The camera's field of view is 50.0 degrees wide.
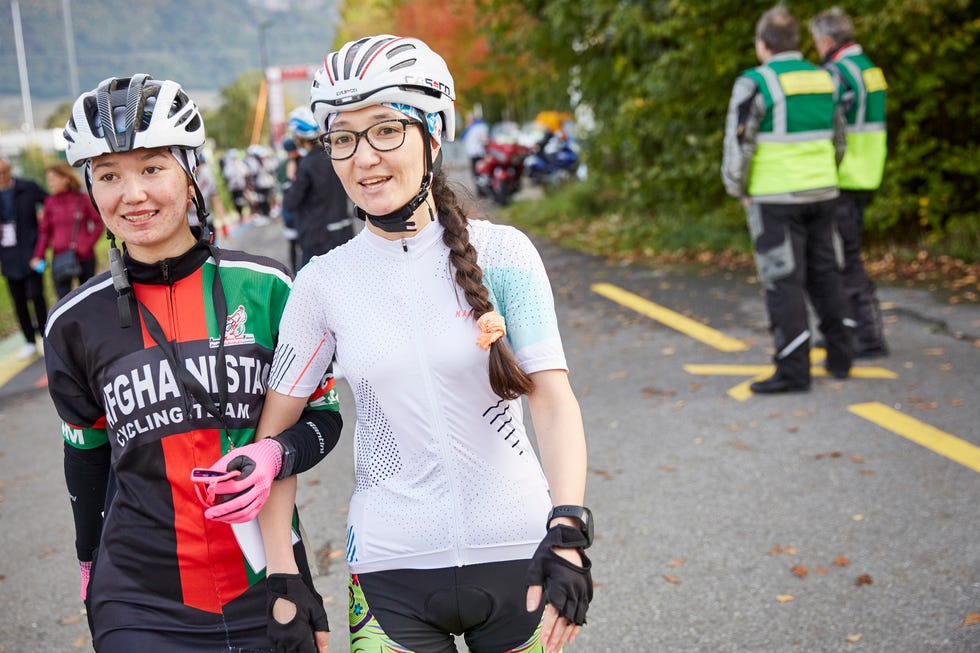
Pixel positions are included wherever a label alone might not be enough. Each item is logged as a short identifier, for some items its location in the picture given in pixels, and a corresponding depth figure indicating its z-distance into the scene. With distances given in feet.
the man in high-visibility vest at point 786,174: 22.82
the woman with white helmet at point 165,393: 8.02
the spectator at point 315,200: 29.58
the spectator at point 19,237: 35.06
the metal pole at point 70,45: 69.15
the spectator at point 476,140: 86.56
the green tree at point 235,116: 266.77
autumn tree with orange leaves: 54.65
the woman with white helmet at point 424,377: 7.63
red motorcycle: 76.33
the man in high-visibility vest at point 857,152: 24.98
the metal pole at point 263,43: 223.71
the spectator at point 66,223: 34.09
